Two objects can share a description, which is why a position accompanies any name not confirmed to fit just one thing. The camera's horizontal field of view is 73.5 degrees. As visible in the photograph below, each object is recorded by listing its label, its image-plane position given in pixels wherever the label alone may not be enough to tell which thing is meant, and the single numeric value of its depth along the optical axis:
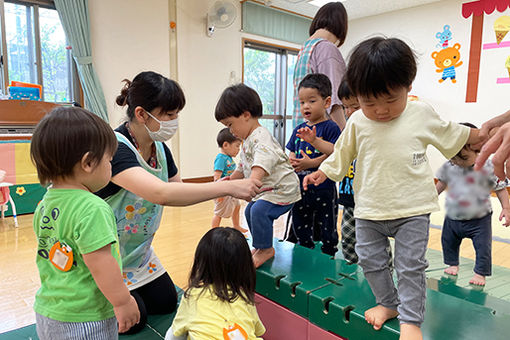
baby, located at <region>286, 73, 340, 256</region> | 1.78
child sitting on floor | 1.03
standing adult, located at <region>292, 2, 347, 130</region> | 1.96
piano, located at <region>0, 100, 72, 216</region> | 3.47
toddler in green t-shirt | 0.87
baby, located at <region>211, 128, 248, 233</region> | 3.16
